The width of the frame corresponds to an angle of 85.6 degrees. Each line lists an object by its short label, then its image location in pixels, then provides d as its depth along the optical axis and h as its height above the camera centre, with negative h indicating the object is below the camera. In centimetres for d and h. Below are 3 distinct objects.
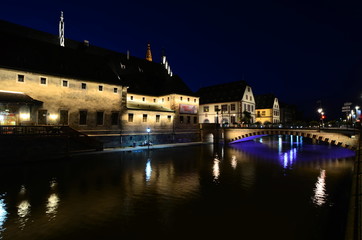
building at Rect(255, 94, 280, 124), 7125 +472
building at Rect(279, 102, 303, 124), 8988 +427
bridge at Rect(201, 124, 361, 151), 2929 -240
